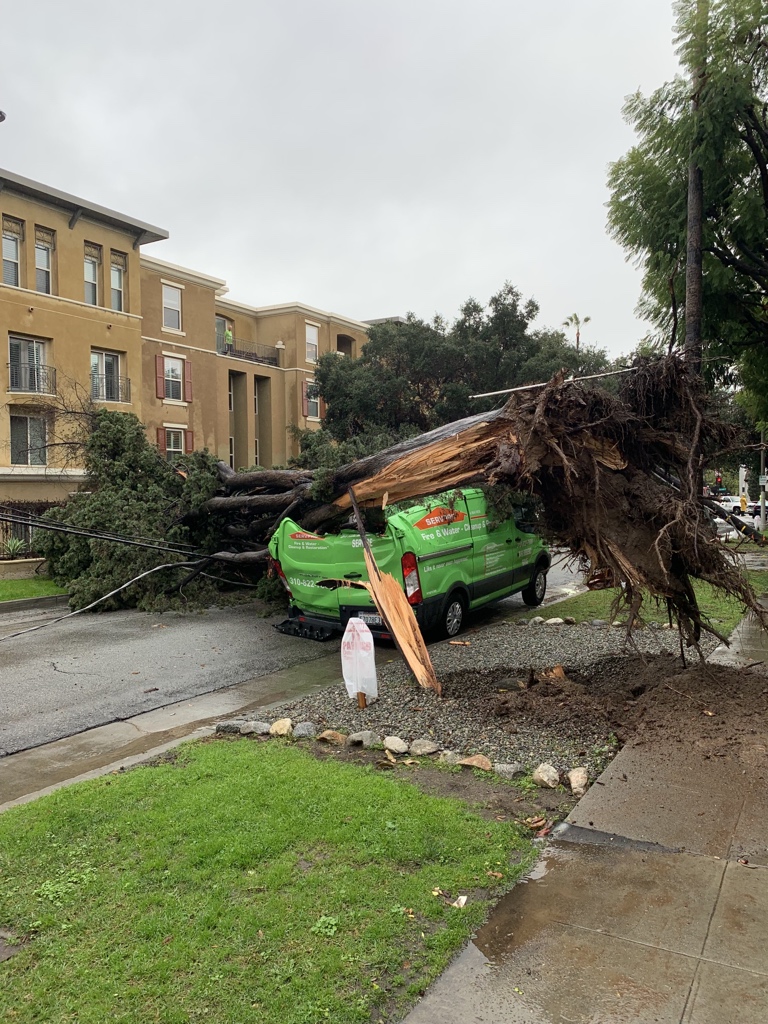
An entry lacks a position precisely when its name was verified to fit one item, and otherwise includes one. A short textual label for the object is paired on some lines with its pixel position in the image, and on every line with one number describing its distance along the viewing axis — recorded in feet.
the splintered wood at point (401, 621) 22.63
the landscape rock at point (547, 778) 15.49
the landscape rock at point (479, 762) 16.44
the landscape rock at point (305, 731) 19.31
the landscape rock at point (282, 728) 19.56
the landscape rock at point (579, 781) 15.16
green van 30.48
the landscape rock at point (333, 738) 18.70
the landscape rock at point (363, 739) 18.33
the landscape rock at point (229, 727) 20.26
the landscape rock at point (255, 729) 19.86
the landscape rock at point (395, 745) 17.72
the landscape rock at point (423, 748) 17.56
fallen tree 19.24
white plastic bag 21.21
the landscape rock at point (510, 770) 16.10
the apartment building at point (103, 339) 84.23
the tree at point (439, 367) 93.35
